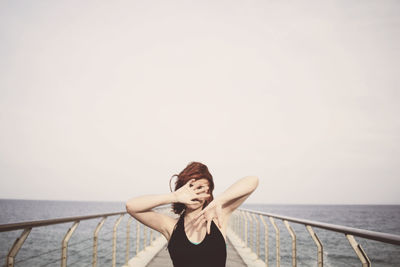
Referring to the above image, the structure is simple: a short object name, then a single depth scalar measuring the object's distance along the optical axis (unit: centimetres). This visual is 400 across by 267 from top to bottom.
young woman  123
